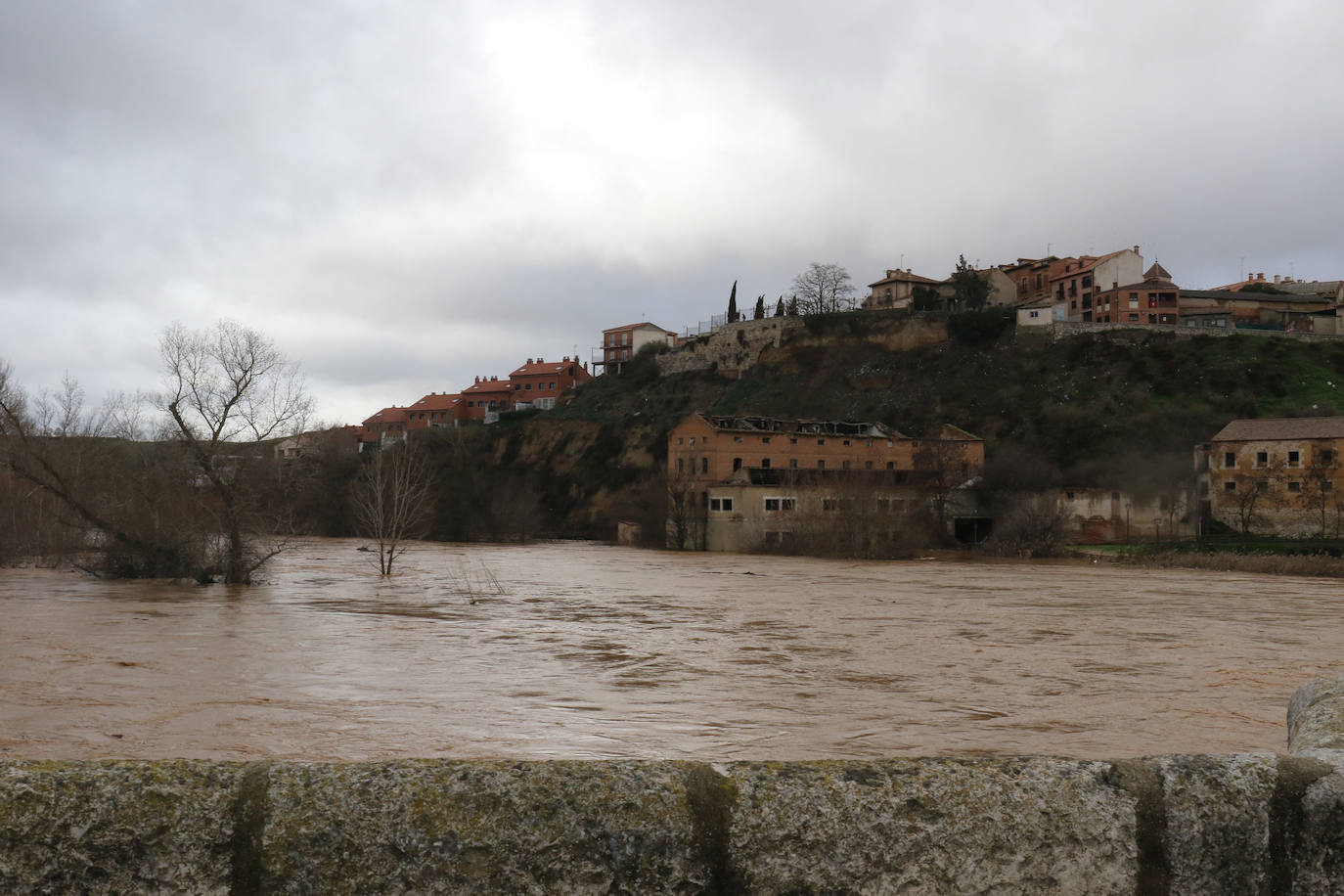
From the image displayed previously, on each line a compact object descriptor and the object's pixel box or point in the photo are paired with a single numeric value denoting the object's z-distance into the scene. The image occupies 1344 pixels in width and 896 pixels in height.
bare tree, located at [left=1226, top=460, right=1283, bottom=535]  66.38
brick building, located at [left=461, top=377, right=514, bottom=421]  136.25
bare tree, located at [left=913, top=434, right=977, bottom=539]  75.19
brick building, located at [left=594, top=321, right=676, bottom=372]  136.00
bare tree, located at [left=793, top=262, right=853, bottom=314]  128.25
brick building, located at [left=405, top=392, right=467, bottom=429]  138.50
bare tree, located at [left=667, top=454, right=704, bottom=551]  76.62
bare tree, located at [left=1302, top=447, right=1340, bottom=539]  64.06
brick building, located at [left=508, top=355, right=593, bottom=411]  136.88
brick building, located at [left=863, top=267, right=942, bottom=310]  120.69
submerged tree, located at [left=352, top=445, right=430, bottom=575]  41.94
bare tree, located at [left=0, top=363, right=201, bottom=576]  37.19
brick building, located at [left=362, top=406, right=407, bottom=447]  141.54
